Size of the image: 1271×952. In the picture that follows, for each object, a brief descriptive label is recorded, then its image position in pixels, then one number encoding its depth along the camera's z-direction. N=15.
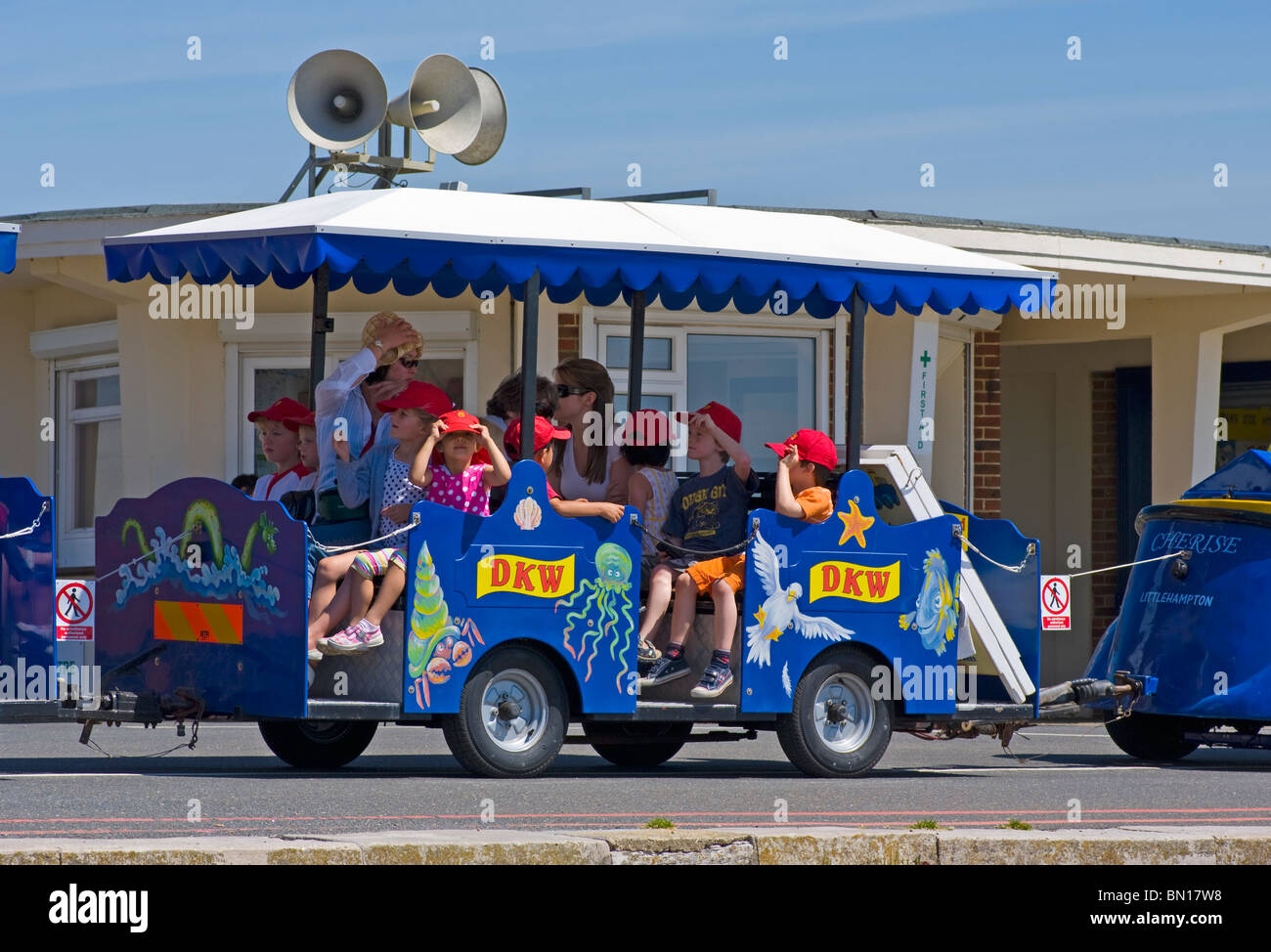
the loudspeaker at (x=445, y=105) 30.98
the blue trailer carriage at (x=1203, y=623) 22.44
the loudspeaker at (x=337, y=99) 30.00
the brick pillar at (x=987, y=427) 36.28
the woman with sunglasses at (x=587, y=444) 20.16
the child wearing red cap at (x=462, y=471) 18.05
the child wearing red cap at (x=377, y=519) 17.42
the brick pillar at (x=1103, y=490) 42.09
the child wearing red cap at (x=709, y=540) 19.14
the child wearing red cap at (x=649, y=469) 20.06
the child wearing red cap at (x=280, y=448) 20.44
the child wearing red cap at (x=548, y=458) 18.42
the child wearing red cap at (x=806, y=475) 19.47
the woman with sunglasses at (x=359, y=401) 18.70
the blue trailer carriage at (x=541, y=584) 17.70
